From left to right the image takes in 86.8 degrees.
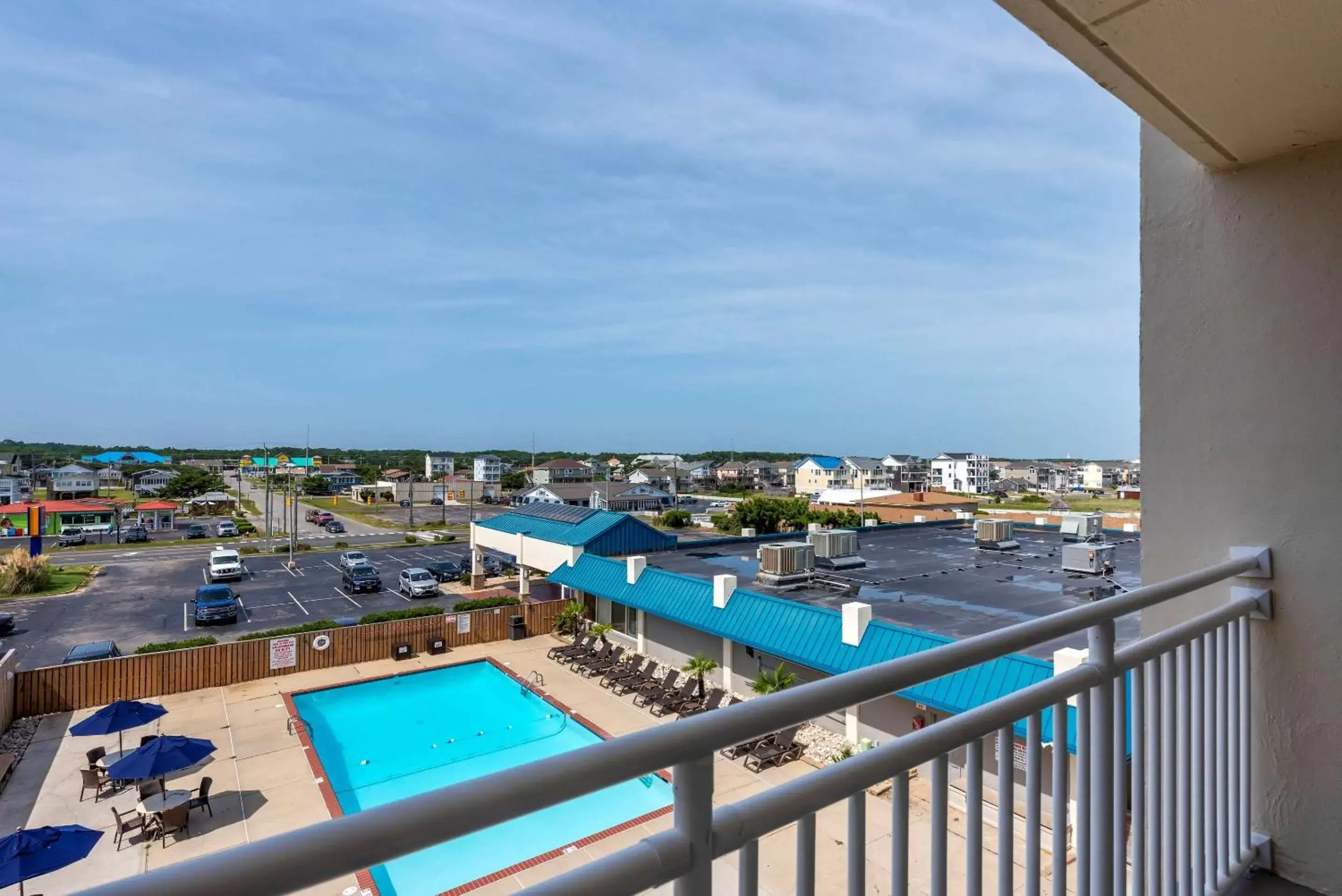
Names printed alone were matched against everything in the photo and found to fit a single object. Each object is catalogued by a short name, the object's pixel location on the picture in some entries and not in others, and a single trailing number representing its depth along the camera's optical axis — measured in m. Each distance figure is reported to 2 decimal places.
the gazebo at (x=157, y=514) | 46.25
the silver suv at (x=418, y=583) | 25.02
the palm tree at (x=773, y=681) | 10.67
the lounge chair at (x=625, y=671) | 14.88
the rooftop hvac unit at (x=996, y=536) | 19.30
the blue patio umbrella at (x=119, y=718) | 10.75
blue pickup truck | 21.23
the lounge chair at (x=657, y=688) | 13.73
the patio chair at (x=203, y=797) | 9.78
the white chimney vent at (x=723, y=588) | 12.89
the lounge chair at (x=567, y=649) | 16.95
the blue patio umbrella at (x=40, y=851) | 6.68
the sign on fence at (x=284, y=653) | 15.95
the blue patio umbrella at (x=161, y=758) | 9.35
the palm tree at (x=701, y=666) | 13.23
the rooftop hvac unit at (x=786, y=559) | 14.66
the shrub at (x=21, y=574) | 25.22
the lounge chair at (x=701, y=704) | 12.57
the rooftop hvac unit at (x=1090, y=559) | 14.51
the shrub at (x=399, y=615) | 18.19
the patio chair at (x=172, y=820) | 9.38
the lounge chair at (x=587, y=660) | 16.06
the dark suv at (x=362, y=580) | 26.67
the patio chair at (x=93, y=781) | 10.44
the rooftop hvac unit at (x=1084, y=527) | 19.48
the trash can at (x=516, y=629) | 18.88
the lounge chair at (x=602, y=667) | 15.52
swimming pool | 8.98
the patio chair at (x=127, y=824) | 9.28
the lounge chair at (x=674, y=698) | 13.01
